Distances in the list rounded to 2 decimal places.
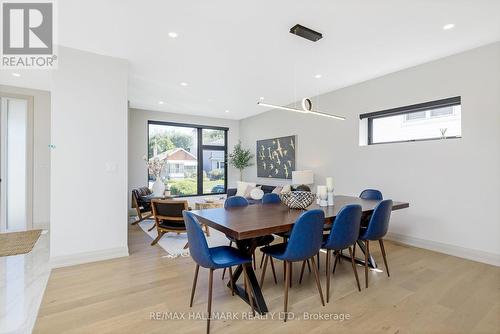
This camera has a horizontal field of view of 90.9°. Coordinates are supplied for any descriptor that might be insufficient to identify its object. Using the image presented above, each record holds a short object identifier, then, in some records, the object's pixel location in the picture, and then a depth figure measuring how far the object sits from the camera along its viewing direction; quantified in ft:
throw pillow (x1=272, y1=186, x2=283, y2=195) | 19.03
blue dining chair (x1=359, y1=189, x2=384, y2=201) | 11.75
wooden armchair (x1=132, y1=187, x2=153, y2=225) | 17.24
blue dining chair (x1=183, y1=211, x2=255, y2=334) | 6.34
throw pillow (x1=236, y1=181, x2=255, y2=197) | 22.02
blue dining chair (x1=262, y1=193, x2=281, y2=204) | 10.92
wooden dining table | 6.30
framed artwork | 20.13
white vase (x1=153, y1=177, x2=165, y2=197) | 18.26
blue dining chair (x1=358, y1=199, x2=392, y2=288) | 8.71
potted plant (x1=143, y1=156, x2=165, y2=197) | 18.31
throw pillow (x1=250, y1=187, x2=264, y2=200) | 11.56
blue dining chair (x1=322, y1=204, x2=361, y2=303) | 7.63
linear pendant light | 11.45
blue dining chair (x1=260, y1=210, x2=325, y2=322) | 6.66
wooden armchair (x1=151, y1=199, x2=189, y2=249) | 12.64
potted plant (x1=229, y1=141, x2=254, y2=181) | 24.72
